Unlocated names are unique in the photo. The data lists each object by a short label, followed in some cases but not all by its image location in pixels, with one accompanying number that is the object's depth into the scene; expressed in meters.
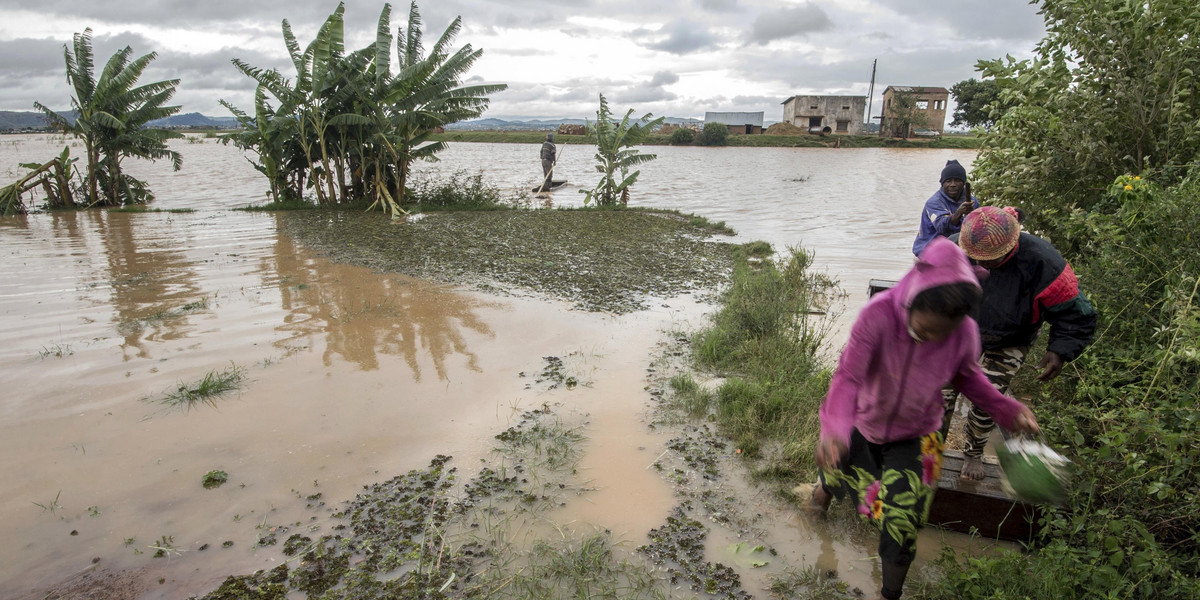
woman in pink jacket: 2.18
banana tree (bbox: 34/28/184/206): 13.11
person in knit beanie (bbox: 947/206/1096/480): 2.78
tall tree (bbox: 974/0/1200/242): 4.33
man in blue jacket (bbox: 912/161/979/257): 4.39
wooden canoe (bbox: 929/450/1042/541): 2.93
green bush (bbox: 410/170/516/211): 15.21
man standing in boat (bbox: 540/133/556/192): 19.75
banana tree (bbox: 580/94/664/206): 14.55
